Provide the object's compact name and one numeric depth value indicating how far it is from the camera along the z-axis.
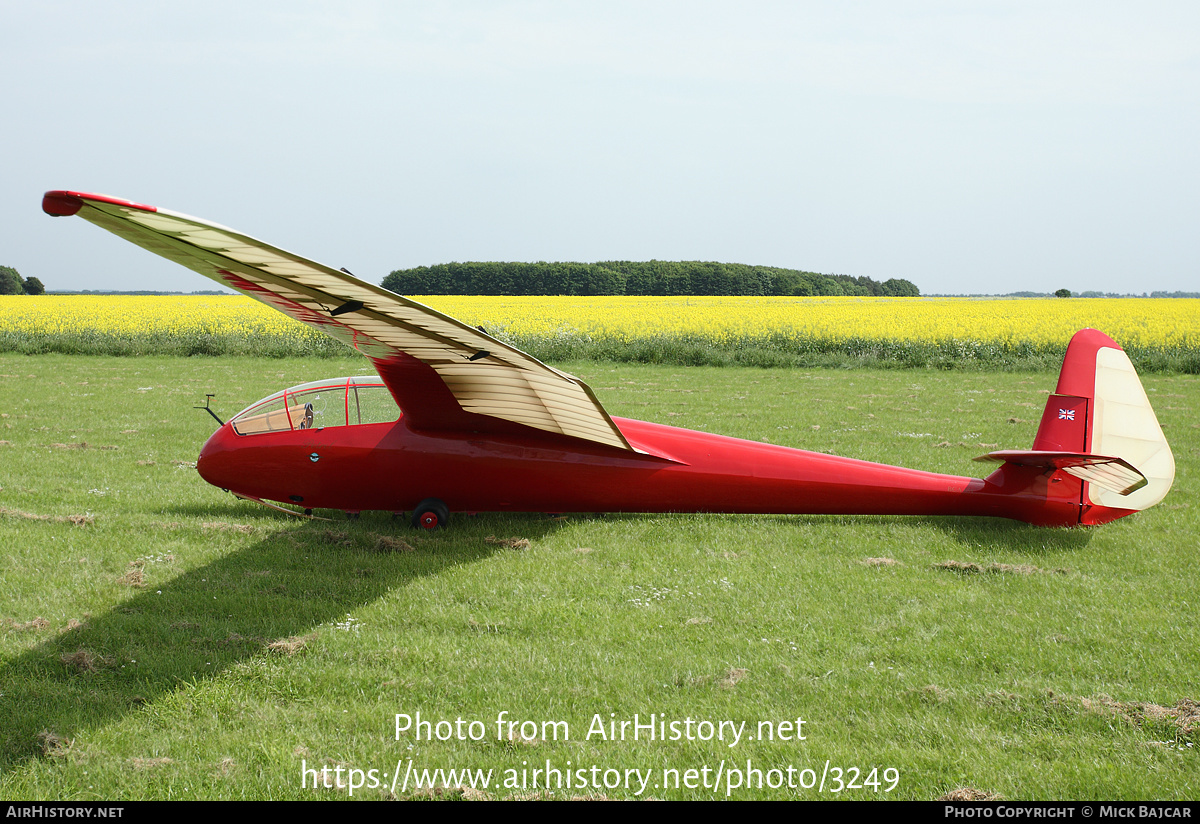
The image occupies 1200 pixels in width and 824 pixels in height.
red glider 6.94
